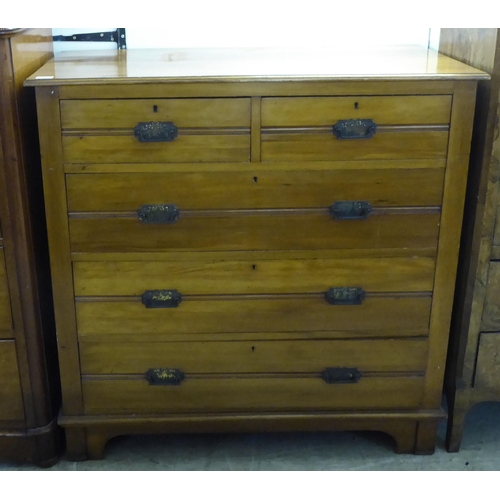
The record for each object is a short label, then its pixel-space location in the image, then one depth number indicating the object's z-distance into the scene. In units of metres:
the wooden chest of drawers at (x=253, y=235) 1.64
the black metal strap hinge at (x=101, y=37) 2.16
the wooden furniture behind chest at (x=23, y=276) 1.64
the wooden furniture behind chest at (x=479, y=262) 1.71
